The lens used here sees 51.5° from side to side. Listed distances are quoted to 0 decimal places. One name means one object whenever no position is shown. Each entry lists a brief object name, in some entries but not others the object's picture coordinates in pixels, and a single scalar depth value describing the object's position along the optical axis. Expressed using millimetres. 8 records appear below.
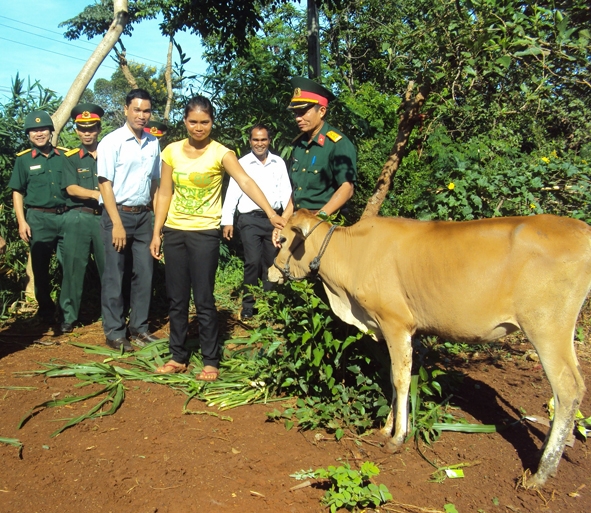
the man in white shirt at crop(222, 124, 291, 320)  7461
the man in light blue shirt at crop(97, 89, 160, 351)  6004
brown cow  3881
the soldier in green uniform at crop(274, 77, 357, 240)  5391
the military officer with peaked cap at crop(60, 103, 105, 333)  7082
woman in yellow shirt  5164
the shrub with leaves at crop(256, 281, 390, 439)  4641
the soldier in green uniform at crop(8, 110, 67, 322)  7176
